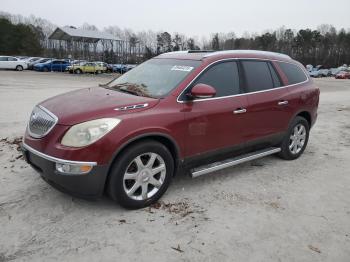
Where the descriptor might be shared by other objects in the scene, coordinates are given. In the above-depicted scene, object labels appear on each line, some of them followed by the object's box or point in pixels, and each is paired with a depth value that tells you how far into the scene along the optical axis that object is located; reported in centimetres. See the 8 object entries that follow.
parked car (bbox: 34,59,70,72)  3962
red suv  372
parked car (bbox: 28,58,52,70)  4122
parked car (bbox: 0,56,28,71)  3722
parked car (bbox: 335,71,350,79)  5274
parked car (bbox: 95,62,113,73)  4307
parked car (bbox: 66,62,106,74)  3949
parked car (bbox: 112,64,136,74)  4635
